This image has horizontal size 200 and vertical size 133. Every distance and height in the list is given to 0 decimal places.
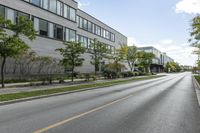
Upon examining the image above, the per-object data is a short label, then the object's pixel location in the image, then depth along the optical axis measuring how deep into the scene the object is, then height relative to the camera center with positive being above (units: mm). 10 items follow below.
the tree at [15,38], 11798 +2636
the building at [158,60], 70965 +4946
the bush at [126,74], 30649 -1263
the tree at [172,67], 83589 +799
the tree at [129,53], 36830 +4272
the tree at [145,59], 45477 +3117
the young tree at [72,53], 18513 +2063
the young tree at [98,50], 25583 +3397
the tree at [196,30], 15077 +4330
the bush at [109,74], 25534 -1127
